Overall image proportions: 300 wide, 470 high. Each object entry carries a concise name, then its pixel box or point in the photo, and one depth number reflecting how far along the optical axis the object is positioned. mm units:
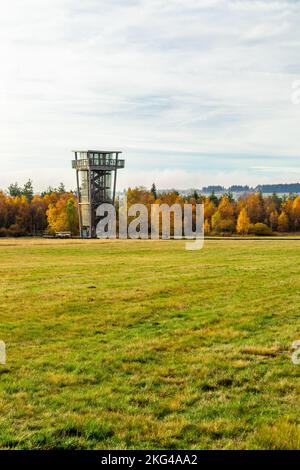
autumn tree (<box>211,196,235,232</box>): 121562
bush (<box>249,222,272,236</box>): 122250
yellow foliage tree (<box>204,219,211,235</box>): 119312
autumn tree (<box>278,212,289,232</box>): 134262
